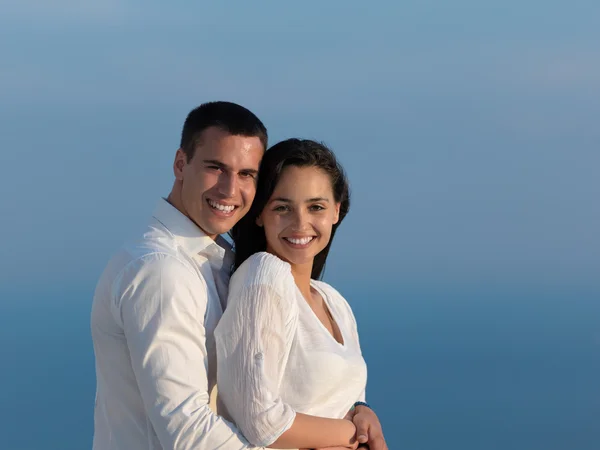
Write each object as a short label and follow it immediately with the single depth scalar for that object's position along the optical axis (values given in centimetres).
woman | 287
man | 276
